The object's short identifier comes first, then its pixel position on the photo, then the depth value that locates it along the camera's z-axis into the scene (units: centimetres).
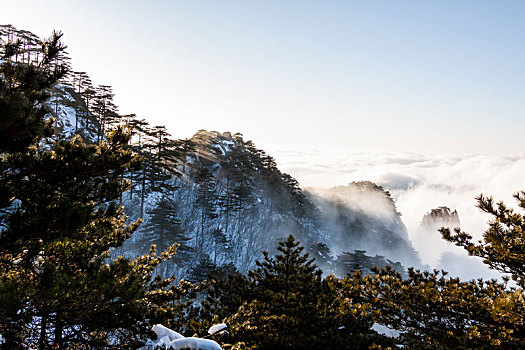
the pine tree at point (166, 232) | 3828
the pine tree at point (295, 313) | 882
